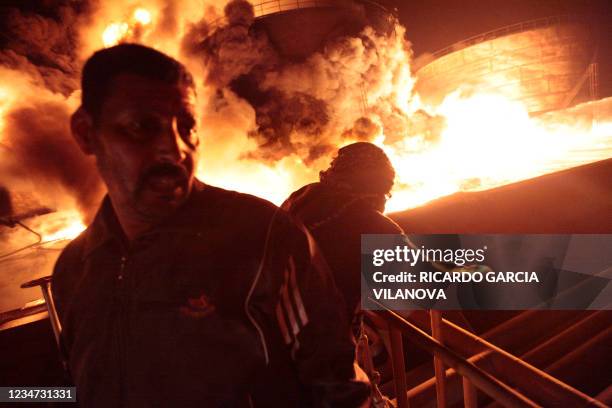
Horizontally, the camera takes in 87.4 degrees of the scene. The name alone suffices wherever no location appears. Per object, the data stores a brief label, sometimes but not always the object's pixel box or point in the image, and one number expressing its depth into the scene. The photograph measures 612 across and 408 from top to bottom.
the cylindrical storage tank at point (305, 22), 10.94
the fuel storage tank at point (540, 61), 13.51
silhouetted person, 2.14
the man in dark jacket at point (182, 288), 1.18
